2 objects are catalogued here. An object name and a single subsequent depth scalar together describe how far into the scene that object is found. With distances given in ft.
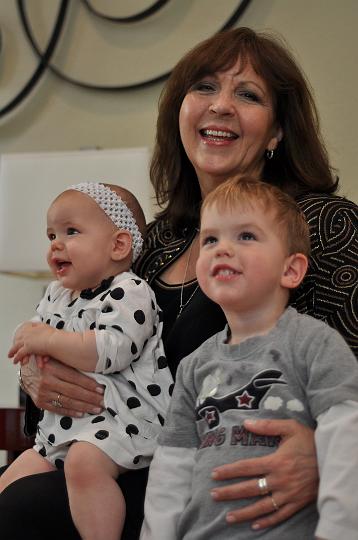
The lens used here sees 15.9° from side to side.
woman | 5.21
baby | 4.98
